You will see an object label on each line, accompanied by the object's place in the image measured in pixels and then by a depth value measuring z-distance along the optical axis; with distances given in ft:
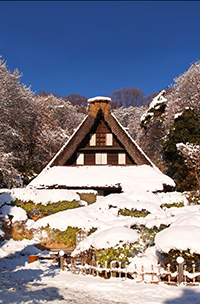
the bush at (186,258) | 22.06
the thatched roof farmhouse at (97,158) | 55.11
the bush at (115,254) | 24.32
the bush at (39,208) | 42.45
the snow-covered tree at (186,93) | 100.32
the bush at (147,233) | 29.07
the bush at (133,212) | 41.14
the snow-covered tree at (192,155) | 64.47
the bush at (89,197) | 51.29
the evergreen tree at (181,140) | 74.74
